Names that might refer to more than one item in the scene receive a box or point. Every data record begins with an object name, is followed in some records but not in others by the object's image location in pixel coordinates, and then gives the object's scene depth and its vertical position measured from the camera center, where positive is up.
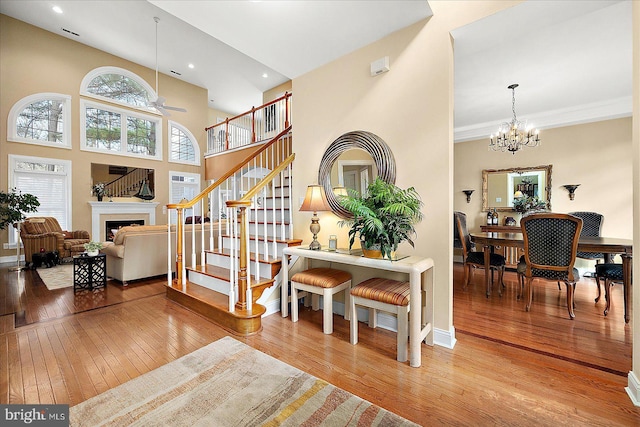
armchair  5.25 -0.49
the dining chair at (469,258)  3.73 -0.70
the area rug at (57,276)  4.01 -1.07
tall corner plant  4.95 +0.14
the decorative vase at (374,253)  2.24 -0.36
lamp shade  2.70 +0.12
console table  1.93 -0.59
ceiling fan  5.79 +2.44
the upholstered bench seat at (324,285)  2.41 -0.70
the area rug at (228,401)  1.41 -1.11
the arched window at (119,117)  6.84 +2.72
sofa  3.91 -0.62
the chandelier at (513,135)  4.13 +1.24
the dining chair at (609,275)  2.81 -0.71
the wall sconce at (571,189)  4.80 +0.39
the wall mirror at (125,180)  7.50 +1.04
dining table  2.67 -0.42
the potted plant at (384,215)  2.13 -0.03
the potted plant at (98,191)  6.95 +0.60
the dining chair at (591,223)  4.43 -0.22
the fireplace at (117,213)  6.91 +0.01
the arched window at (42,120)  5.81 +2.19
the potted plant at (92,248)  3.71 -0.49
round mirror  2.54 +0.50
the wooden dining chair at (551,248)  2.77 -0.41
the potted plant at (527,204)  5.00 +0.12
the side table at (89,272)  3.70 -0.84
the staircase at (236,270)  2.52 -0.70
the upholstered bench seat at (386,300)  1.96 -0.69
